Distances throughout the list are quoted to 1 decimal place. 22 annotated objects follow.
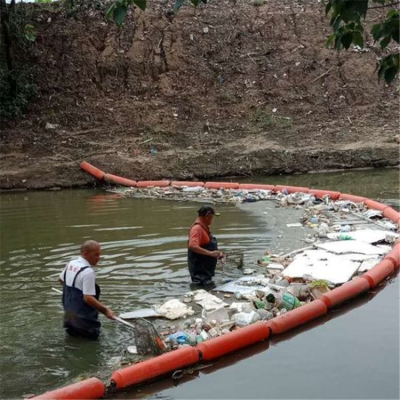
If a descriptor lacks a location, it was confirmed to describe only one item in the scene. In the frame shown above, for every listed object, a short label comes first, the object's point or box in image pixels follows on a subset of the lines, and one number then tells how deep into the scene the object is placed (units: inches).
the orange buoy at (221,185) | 598.9
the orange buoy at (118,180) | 643.5
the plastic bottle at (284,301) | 270.4
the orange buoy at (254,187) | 575.0
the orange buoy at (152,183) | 630.5
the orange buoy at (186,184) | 617.3
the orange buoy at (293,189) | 552.1
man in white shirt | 231.0
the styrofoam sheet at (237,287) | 296.7
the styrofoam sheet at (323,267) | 307.3
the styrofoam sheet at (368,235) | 371.8
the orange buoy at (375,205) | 461.1
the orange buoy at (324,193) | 517.7
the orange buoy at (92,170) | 660.7
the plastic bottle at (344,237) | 377.1
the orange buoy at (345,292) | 273.6
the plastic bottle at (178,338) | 236.2
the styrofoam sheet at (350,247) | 346.3
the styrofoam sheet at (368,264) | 319.9
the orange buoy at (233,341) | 226.7
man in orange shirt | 303.3
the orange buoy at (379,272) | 297.0
